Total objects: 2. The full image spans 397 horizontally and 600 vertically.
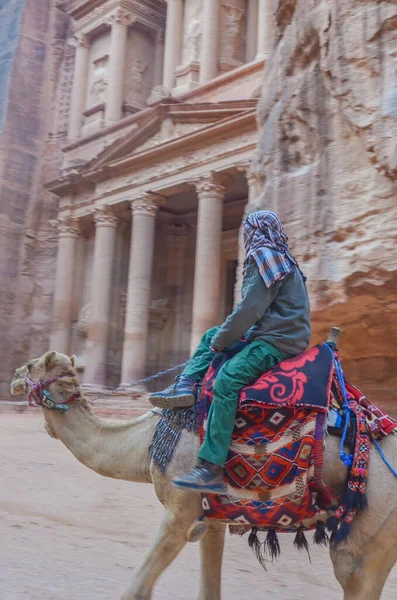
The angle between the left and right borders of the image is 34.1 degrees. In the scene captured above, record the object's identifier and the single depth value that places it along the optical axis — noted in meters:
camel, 3.61
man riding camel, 3.74
